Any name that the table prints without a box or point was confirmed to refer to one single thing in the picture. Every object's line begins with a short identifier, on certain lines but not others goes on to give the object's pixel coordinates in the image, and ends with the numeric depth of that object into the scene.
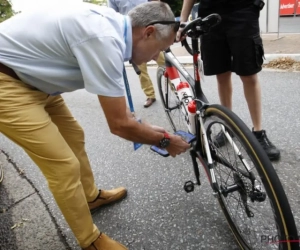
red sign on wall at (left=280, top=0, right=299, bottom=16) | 11.36
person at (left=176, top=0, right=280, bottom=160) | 2.13
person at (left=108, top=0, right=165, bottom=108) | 3.54
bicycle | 1.24
